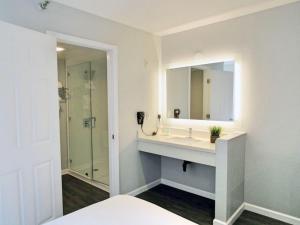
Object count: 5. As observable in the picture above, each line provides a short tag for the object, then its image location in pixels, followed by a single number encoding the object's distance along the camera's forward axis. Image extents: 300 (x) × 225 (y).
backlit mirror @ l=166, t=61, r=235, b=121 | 2.83
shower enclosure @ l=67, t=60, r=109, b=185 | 3.66
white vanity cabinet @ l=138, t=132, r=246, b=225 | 2.25
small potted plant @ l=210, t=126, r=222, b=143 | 2.70
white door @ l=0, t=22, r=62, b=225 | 1.71
